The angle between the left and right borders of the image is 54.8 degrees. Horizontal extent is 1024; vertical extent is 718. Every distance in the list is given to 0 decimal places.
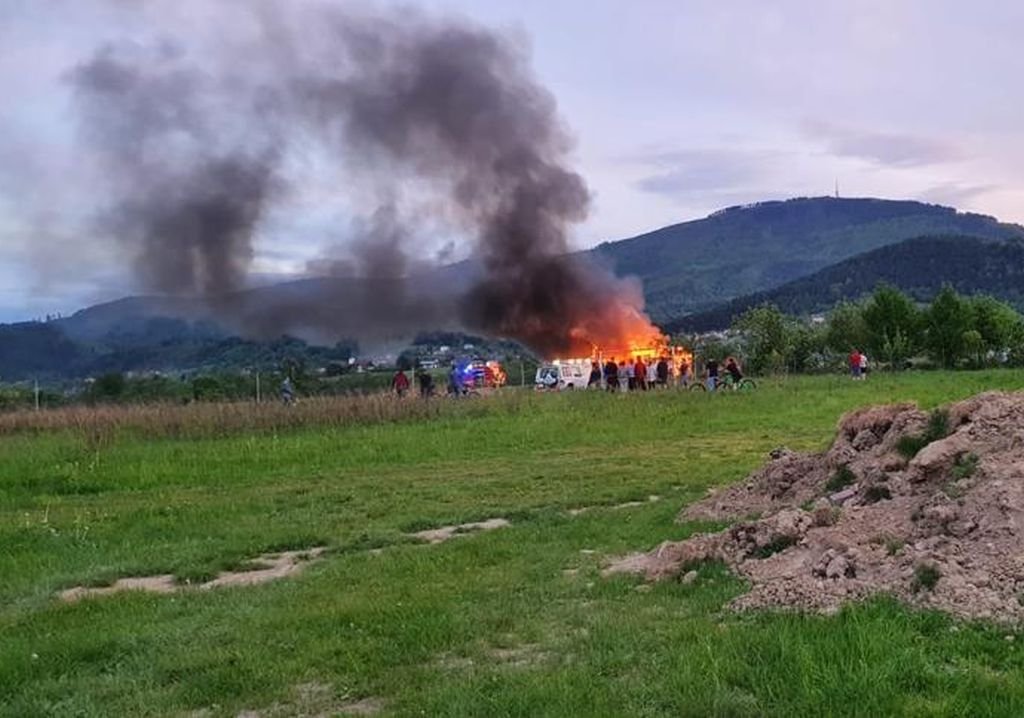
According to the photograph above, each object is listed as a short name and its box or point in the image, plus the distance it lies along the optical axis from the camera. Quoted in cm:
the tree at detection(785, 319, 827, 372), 6706
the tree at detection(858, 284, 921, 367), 6400
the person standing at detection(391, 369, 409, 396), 3481
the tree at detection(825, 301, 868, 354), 6731
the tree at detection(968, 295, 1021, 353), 6425
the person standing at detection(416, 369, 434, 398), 3736
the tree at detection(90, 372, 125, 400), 4321
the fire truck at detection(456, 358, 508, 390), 4593
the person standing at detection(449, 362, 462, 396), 4131
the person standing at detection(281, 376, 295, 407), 2853
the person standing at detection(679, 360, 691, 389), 4816
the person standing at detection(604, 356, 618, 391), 4587
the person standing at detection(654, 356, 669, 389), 4566
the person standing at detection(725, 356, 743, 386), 4250
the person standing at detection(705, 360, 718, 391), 4159
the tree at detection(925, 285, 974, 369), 6244
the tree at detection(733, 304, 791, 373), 6662
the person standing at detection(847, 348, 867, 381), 5026
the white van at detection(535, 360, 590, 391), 5278
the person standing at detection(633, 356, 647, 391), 4444
